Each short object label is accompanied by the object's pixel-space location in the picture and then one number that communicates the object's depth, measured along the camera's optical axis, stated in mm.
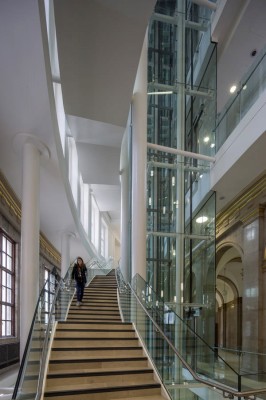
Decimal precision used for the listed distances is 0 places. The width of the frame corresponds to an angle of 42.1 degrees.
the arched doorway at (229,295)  18812
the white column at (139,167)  9359
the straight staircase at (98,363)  5434
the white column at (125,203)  16078
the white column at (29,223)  8148
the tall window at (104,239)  31462
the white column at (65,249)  16955
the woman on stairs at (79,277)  9359
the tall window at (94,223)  25266
